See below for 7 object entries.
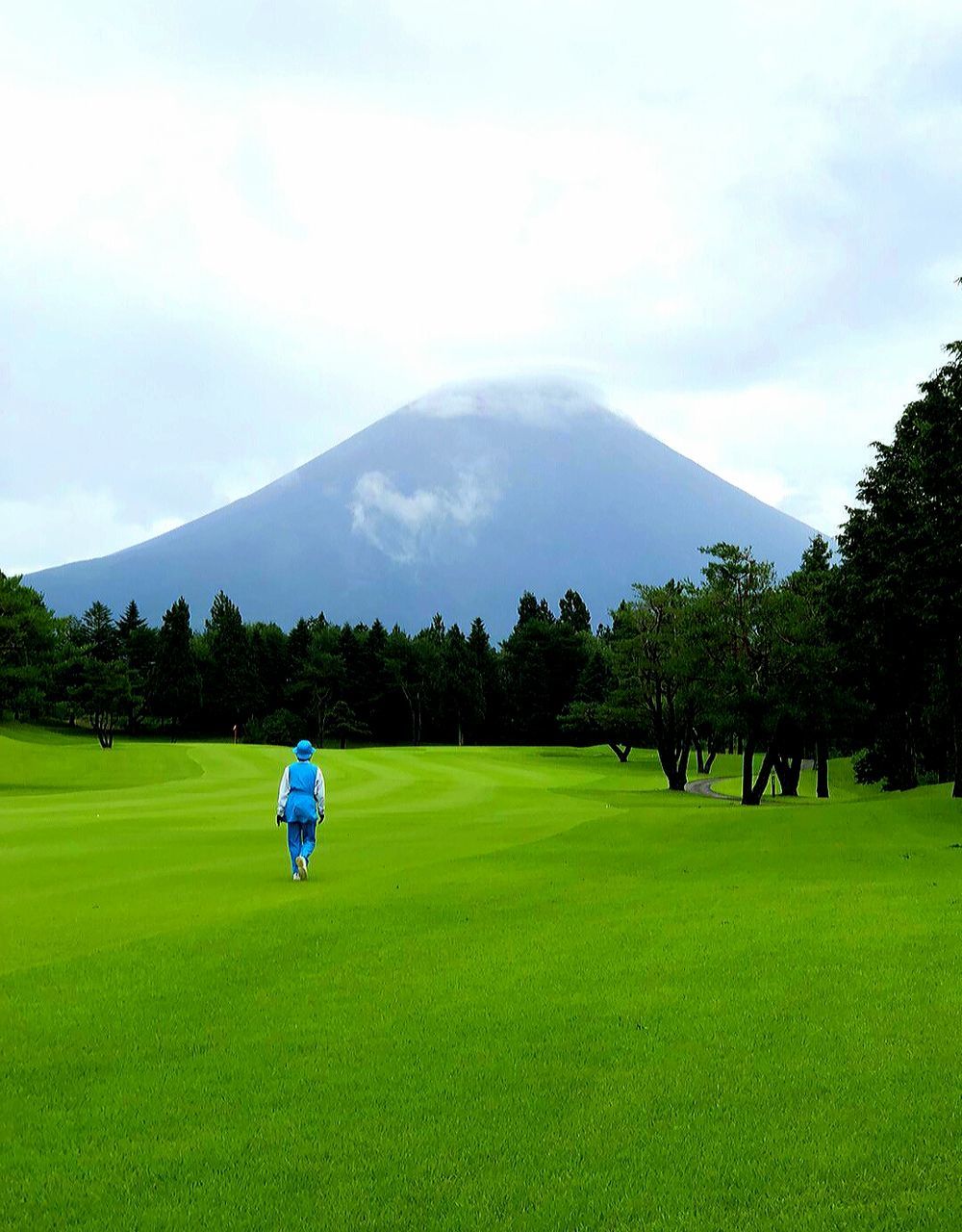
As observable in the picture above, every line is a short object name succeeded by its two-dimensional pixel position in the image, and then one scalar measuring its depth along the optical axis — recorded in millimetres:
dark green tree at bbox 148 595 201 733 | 98125
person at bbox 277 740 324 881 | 16891
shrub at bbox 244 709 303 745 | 94938
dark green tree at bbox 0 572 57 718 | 57906
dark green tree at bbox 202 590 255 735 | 101562
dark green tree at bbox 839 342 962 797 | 26672
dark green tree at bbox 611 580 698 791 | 48031
